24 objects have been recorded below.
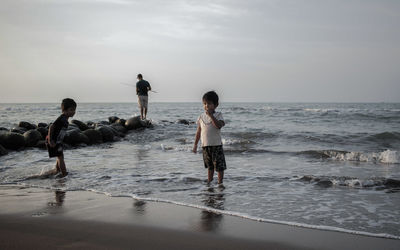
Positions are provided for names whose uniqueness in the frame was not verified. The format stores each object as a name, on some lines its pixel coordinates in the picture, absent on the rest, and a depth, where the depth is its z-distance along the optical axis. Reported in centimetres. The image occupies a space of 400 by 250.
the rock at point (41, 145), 1046
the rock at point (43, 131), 1159
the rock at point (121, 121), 1622
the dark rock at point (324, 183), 570
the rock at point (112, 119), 1760
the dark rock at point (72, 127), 1190
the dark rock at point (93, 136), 1189
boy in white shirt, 553
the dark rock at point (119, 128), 1473
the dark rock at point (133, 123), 1568
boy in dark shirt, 642
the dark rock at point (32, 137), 1046
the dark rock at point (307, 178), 609
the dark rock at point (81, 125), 1409
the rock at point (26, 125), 1391
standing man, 1630
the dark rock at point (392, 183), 567
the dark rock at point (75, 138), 1104
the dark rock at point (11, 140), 991
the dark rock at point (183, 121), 1967
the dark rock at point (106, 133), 1262
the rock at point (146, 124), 1626
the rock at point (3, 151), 913
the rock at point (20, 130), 1221
